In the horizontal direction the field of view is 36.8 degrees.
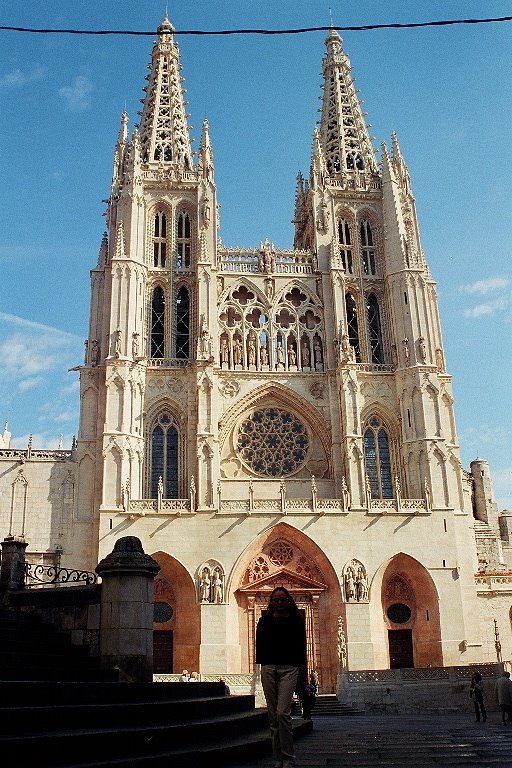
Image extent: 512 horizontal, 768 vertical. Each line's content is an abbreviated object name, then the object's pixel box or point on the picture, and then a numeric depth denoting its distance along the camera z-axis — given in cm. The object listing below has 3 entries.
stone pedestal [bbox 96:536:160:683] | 966
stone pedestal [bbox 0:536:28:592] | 1365
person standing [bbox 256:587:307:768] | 590
